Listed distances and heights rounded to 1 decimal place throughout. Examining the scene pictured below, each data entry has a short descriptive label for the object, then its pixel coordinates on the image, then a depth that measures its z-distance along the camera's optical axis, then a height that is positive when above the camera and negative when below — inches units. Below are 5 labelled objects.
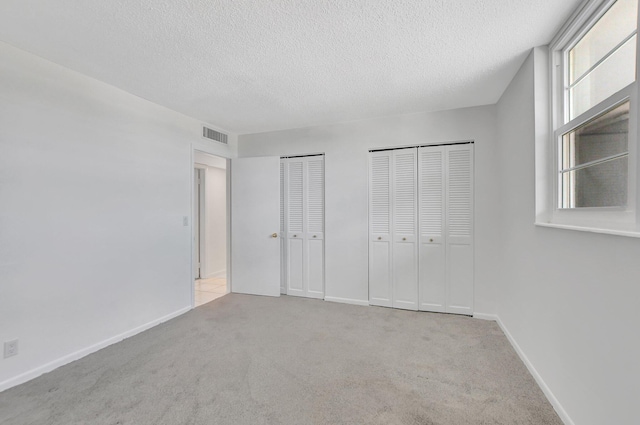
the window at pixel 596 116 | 51.2 +19.7
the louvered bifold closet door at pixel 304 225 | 154.3 -8.6
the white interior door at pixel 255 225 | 158.6 -8.8
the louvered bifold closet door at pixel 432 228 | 130.8 -9.1
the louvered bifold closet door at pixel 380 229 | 139.7 -10.0
